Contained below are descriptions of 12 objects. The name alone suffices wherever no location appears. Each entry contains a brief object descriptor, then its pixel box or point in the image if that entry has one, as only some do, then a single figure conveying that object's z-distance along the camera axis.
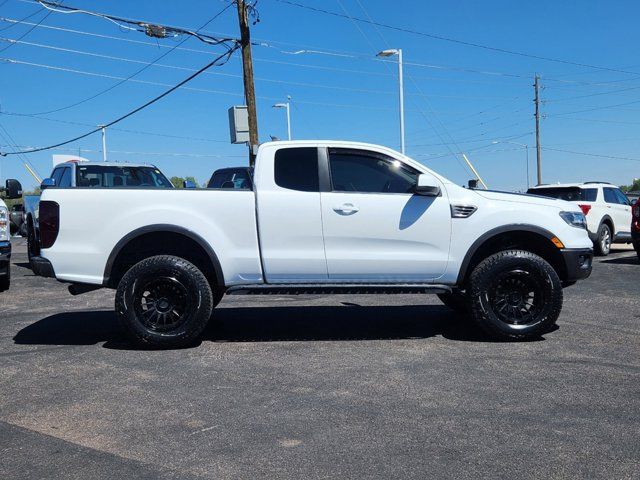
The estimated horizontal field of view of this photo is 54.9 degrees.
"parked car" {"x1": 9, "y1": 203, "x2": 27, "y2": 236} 15.07
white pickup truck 5.83
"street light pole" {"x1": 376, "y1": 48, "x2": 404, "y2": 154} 24.11
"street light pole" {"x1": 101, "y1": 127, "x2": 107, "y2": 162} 42.30
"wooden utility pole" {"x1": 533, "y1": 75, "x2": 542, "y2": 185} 46.12
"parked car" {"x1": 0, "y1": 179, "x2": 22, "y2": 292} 8.66
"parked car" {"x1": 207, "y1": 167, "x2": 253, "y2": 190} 13.61
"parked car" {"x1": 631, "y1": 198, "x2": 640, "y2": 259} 12.71
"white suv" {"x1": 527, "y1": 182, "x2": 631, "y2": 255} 14.72
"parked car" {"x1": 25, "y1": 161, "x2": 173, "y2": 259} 11.80
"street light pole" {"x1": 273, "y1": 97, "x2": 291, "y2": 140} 32.67
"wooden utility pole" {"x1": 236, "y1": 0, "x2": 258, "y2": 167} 16.59
